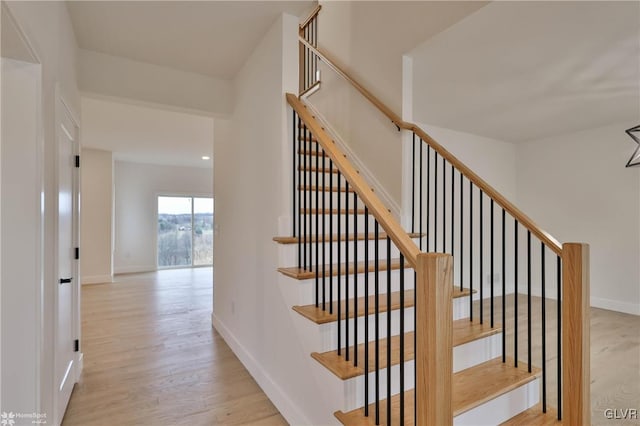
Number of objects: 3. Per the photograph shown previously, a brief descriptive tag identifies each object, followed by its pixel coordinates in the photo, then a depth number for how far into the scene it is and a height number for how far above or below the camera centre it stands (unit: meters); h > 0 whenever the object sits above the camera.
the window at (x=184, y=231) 8.20 -0.43
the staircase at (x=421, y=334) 1.08 -0.59
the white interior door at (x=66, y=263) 2.01 -0.33
